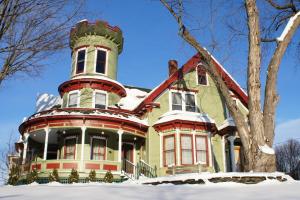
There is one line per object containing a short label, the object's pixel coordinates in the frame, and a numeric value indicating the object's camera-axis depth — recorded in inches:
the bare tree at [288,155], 2854.3
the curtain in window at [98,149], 776.1
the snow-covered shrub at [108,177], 674.5
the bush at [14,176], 727.7
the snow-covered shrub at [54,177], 659.4
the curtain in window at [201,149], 791.7
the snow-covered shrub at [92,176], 666.2
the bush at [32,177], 665.0
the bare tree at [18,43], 274.4
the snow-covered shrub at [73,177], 649.6
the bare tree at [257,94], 400.8
